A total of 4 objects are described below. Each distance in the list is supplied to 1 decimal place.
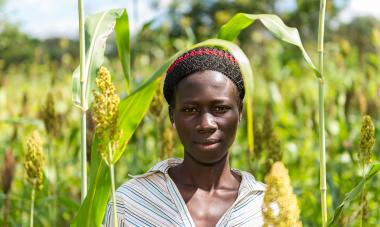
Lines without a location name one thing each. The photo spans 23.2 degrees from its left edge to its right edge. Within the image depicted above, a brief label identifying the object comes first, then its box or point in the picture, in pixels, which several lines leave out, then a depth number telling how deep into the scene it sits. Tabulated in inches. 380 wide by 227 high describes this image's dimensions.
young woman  69.8
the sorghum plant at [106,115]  56.1
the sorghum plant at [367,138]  68.3
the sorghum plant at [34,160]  73.7
